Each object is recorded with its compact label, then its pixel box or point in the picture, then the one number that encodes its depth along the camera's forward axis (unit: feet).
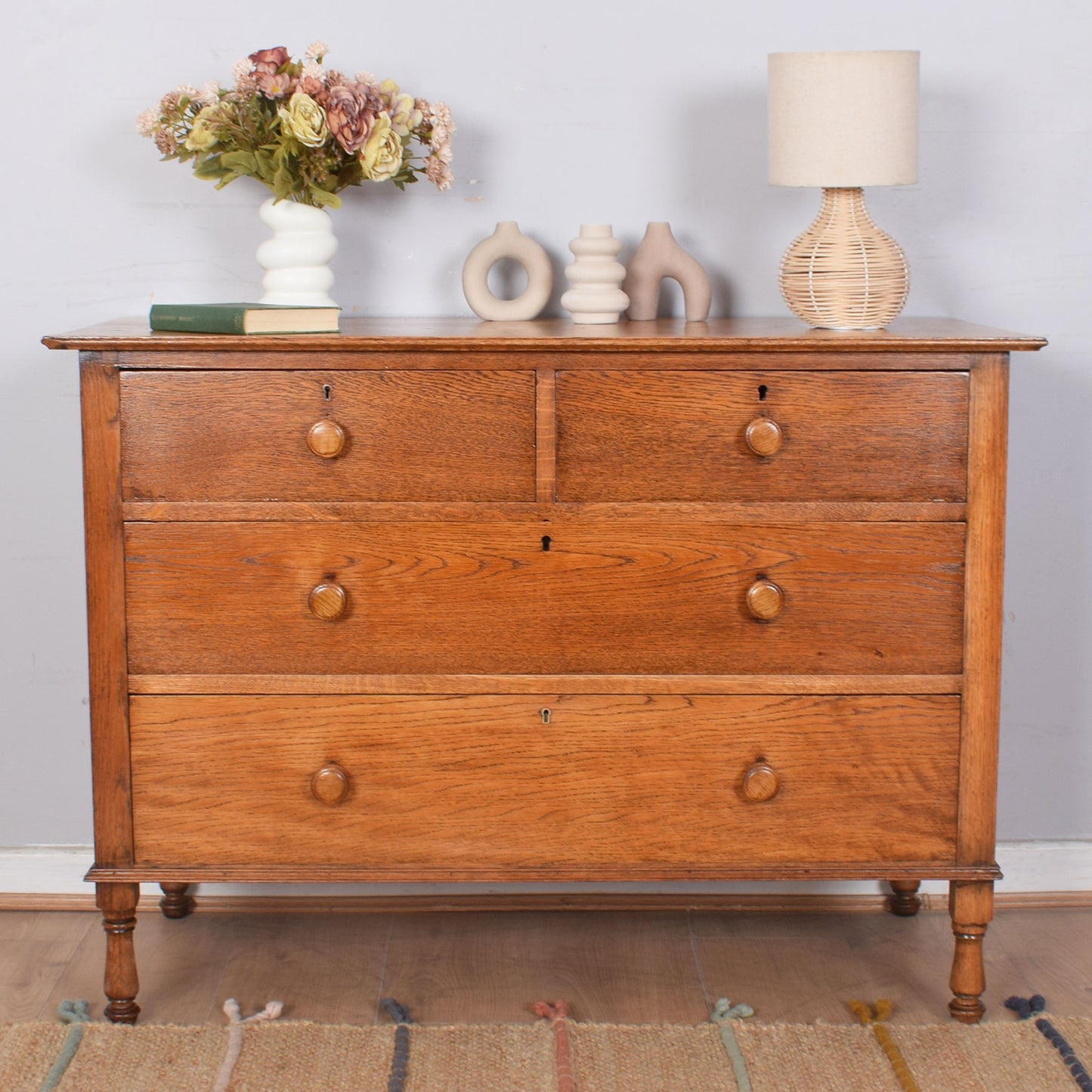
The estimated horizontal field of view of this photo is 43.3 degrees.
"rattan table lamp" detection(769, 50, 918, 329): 6.50
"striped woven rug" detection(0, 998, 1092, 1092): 6.36
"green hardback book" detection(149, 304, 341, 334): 6.29
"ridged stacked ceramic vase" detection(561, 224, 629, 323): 7.21
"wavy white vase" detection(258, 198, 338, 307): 7.09
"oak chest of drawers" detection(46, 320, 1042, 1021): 6.30
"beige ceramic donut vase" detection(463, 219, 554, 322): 7.35
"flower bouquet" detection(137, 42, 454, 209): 6.68
